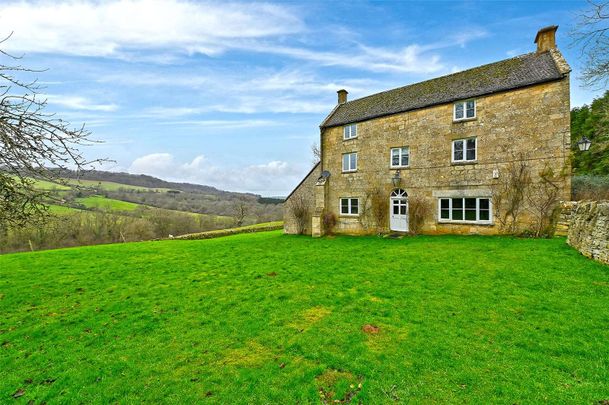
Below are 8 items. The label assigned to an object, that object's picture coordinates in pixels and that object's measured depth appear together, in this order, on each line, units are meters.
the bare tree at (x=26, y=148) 5.22
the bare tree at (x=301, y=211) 25.05
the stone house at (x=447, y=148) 15.35
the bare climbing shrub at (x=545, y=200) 14.91
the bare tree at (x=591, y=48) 10.29
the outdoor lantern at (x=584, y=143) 13.39
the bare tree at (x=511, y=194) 15.66
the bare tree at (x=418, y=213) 18.92
